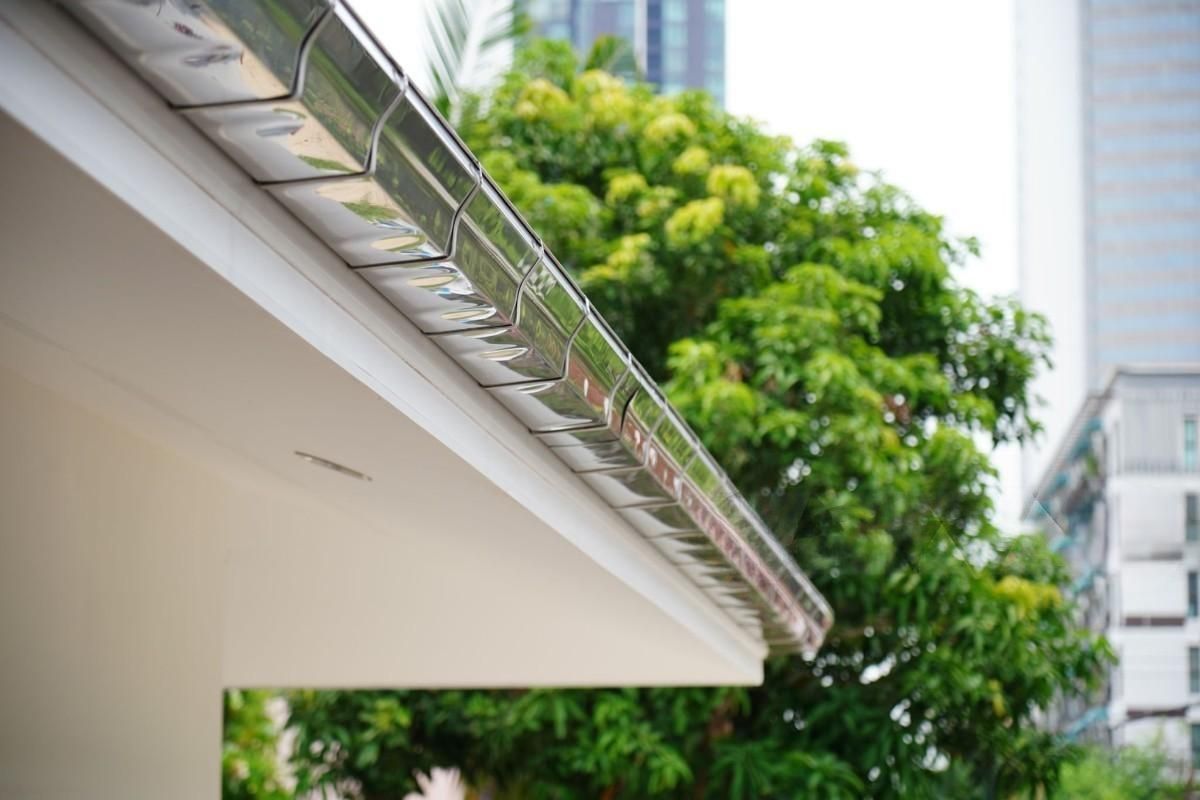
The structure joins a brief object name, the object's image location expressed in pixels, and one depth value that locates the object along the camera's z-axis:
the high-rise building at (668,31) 63.31
